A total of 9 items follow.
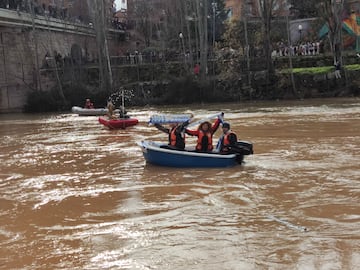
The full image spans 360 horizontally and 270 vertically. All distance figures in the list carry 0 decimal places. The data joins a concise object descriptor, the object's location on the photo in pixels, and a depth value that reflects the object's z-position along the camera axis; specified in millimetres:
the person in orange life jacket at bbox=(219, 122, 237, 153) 11750
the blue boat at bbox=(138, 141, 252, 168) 11578
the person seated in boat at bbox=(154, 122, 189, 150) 12047
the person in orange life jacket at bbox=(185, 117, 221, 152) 11695
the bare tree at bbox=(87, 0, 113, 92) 37469
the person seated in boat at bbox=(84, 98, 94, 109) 31289
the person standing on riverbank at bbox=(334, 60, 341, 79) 34156
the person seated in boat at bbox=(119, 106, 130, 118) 22025
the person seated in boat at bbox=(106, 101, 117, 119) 22216
